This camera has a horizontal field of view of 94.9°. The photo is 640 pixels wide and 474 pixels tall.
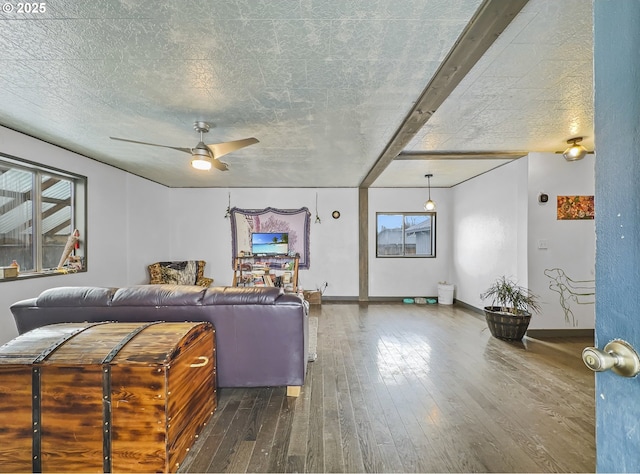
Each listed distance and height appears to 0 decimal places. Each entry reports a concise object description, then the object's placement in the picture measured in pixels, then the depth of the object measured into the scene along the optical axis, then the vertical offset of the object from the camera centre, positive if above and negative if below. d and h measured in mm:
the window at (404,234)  6574 +40
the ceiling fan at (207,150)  2902 +867
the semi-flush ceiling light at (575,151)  3502 +1022
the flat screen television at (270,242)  6477 -138
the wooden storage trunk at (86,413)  1625 -982
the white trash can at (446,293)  6121 -1212
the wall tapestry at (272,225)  6484 +237
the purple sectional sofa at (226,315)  2277 -625
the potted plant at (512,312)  3795 -1028
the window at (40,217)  3279 +234
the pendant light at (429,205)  5746 +607
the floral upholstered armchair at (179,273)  5414 -729
